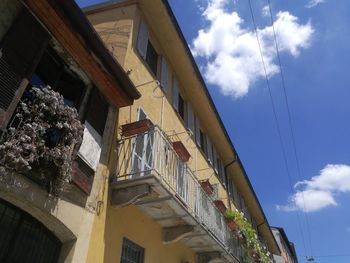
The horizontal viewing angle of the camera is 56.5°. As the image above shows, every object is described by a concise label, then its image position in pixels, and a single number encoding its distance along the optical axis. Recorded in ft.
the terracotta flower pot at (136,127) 22.44
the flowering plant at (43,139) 13.20
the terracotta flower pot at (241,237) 39.78
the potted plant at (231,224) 38.59
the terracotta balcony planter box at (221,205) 39.14
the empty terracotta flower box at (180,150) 28.58
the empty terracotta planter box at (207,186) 36.68
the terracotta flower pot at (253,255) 43.27
